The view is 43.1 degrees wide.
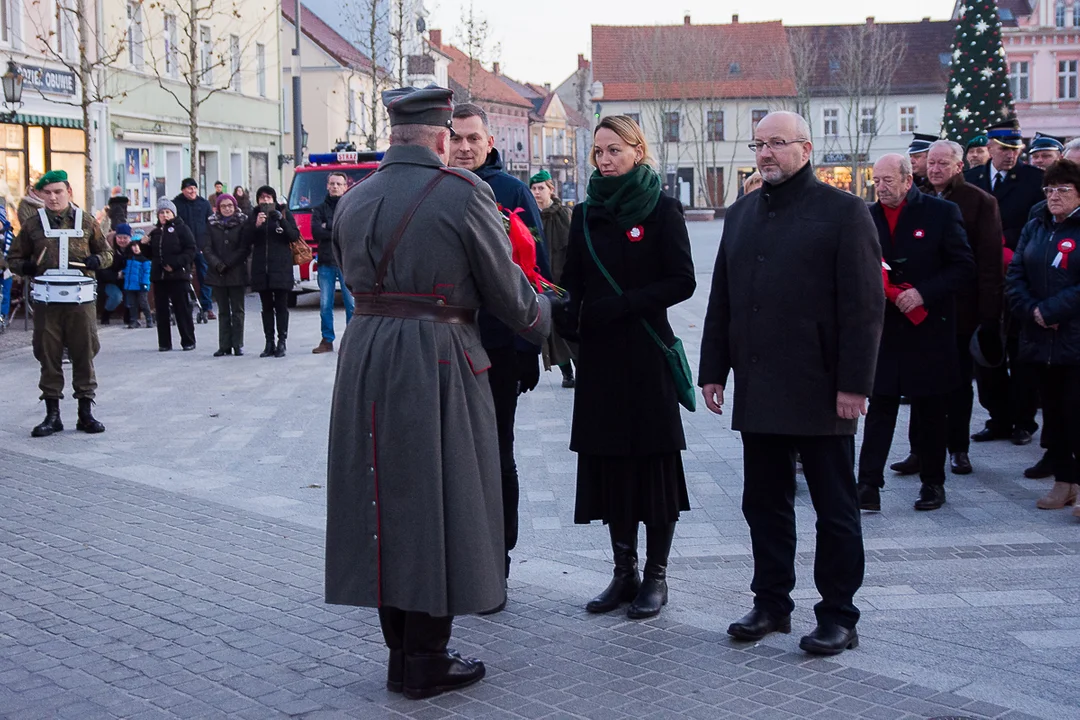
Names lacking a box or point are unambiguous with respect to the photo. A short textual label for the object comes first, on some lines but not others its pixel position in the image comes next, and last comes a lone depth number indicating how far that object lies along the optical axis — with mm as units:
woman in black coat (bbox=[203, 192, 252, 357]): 16297
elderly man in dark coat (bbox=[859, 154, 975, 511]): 7695
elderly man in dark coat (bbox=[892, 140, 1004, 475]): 8609
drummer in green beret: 10797
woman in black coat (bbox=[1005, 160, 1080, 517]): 7660
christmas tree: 35344
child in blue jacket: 19422
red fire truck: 23234
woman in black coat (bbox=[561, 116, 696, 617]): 5664
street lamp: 22108
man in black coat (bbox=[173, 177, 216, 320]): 21000
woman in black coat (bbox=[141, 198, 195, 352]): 16844
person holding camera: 16203
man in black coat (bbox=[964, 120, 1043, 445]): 9930
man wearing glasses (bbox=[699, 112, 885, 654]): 5254
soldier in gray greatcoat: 4719
